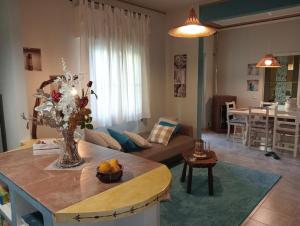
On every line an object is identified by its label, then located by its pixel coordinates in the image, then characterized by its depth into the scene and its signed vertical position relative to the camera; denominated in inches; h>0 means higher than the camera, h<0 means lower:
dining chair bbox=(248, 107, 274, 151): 195.9 -34.7
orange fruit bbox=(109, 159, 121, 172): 59.3 -19.7
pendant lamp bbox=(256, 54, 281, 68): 197.9 +18.2
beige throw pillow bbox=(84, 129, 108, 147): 118.9 -25.5
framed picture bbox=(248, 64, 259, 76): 254.2 +15.3
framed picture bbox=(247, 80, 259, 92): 256.1 -0.5
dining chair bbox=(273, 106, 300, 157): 175.3 -33.1
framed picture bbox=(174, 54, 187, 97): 193.0 +8.2
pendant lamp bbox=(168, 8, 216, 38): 98.5 +23.8
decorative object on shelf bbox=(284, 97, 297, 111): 193.8 -15.9
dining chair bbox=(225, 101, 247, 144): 218.2 -33.6
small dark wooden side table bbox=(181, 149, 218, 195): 117.1 -37.8
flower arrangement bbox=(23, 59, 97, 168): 63.9 -7.2
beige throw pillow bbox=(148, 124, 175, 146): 158.6 -32.6
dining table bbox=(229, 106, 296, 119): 180.0 -22.7
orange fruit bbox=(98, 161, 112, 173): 58.4 -19.8
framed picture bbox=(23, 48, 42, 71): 122.1 +14.0
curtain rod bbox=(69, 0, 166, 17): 147.0 +54.1
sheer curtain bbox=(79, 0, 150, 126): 144.3 +16.9
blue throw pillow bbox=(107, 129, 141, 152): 134.6 -30.8
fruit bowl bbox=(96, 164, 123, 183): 57.7 -21.6
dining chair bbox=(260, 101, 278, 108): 229.9 -18.7
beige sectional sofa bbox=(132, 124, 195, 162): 140.0 -38.3
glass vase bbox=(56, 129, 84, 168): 68.3 -19.0
